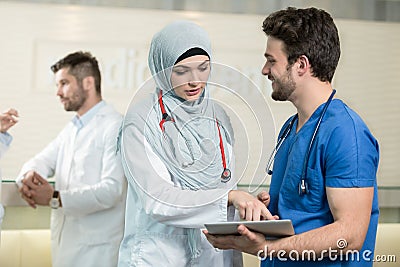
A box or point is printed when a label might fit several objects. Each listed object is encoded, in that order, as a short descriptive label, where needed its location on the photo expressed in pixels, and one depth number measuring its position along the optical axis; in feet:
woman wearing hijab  13.24
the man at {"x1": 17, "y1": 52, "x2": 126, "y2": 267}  16.84
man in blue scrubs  12.73
